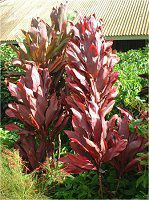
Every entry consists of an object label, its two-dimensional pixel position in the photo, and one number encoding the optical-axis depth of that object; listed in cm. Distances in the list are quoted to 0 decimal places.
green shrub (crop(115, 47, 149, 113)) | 319
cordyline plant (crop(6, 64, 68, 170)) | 281
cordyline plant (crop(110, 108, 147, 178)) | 239
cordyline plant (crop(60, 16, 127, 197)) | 234
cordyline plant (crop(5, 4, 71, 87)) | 324
